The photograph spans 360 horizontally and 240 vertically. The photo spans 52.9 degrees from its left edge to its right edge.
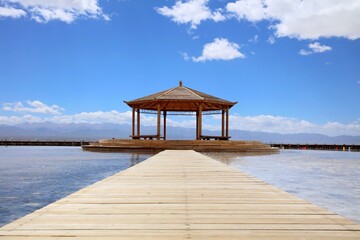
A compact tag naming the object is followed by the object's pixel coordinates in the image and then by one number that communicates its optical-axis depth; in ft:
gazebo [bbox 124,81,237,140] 93.06
